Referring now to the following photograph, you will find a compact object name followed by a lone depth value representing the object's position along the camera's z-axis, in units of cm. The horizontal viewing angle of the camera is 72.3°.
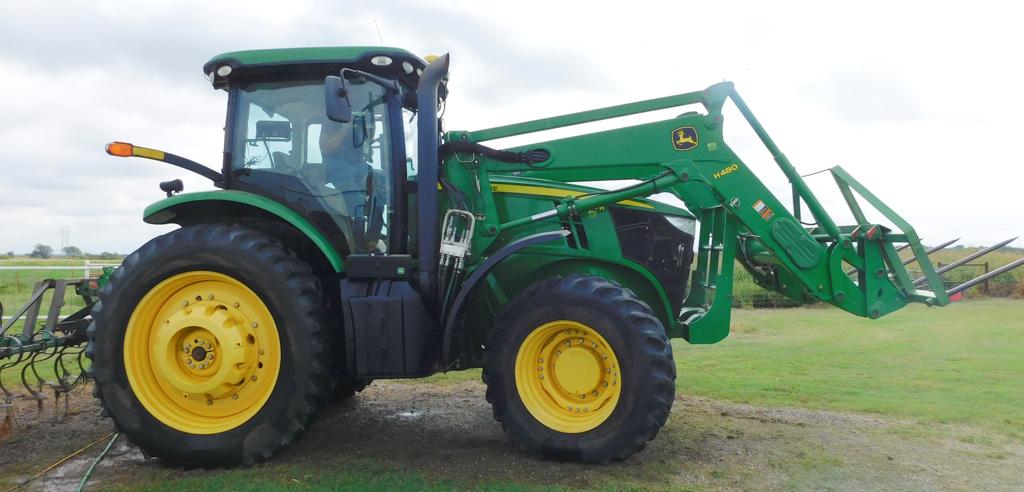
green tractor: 420
